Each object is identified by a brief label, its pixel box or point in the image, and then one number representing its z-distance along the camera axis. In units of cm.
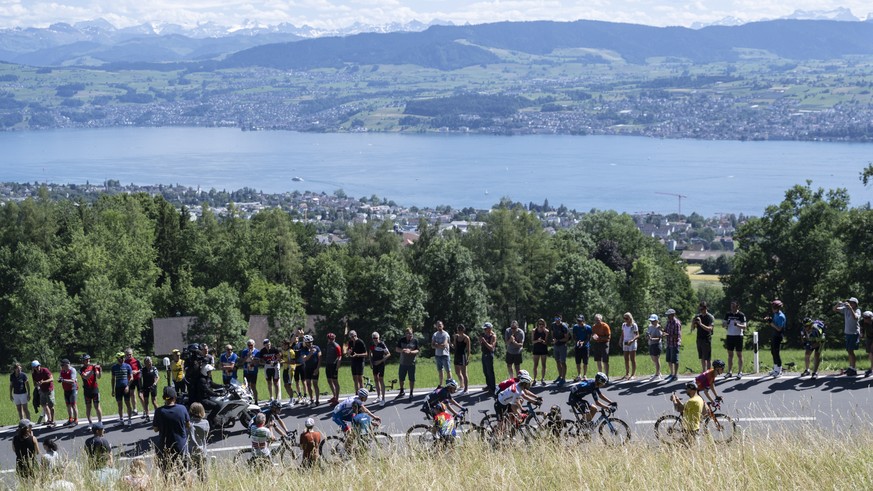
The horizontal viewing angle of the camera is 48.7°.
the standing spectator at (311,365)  1856
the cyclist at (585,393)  1408
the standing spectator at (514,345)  1908
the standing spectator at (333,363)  1852
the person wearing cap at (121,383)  1812
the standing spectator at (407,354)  1873
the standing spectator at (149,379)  1833
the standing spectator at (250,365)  1903
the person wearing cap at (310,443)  1271
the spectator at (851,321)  1853
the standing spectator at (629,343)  1916
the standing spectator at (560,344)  1899
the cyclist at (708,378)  1469
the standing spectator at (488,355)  1852
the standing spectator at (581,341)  1917
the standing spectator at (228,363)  1817
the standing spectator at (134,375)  1842
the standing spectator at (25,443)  1287
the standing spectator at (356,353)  1859
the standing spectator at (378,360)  1847
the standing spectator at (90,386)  1825
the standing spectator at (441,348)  1898
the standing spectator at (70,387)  1811
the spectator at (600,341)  1917
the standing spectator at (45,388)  1817
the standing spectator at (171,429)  1265
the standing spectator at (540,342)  1908
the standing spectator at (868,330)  1827
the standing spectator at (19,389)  1883
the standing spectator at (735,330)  1897
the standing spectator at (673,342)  1889
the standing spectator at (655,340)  1912
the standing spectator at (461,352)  1877
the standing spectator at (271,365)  1905
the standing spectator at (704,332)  1903
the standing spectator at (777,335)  1881
